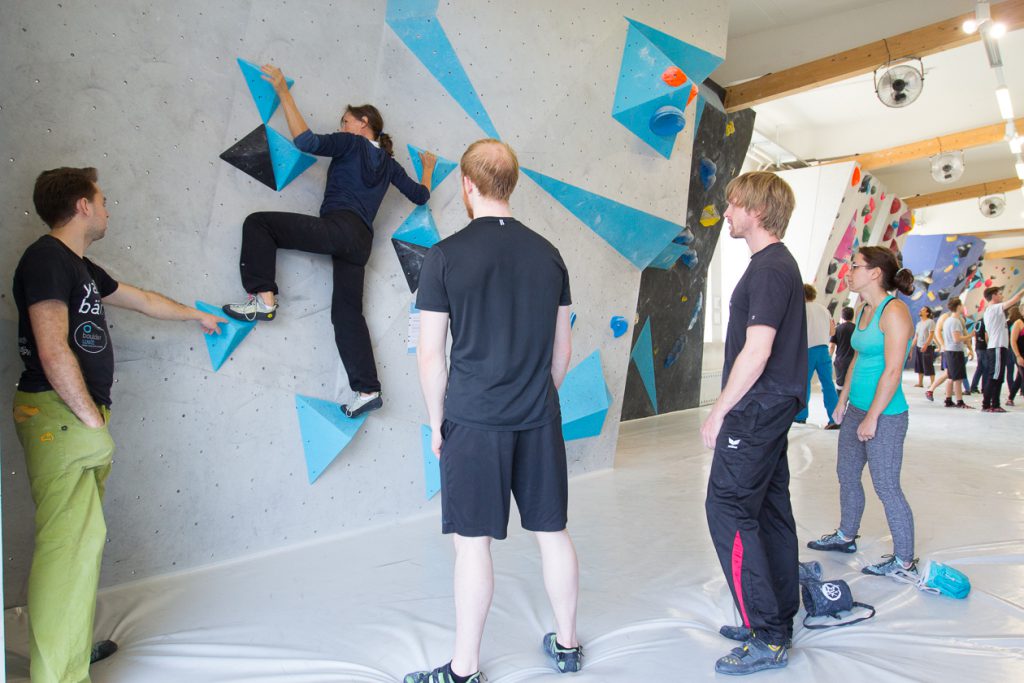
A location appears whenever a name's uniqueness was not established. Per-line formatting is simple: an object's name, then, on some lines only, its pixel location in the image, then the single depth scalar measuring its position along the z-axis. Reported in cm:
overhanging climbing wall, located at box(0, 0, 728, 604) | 223
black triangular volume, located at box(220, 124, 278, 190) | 261
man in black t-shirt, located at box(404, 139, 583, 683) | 166
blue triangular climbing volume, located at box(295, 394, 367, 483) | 286
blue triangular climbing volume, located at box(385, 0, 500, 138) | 299
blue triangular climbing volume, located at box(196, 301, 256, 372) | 259
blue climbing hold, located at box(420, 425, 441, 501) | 332
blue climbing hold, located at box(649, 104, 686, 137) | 398
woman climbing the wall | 261
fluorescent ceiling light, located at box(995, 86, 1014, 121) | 678
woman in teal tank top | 253
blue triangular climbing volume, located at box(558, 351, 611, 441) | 407
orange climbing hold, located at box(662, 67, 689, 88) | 391
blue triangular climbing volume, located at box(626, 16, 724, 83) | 405
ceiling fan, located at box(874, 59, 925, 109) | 536
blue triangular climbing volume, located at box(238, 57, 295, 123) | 258
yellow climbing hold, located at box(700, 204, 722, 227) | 730
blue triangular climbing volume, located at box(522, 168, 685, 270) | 388
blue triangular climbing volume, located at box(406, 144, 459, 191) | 317
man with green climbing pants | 164
